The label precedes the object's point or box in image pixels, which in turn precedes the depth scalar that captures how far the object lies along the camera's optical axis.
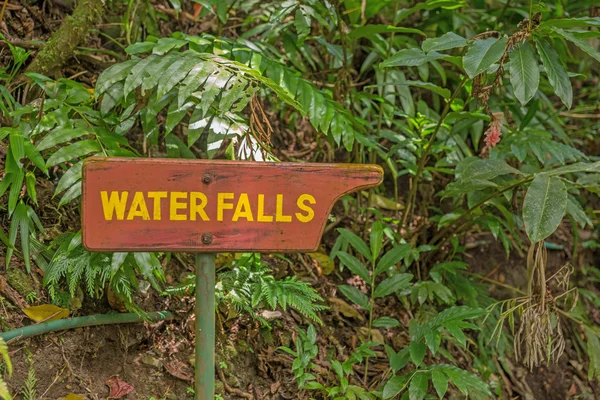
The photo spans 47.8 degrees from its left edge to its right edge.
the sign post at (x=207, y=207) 1.54
